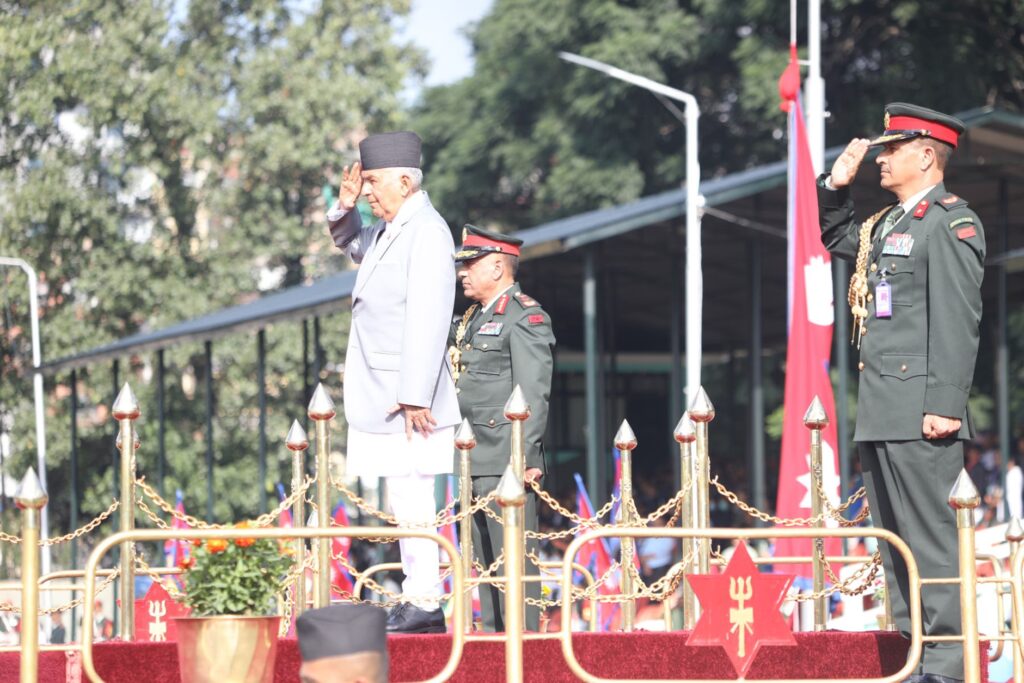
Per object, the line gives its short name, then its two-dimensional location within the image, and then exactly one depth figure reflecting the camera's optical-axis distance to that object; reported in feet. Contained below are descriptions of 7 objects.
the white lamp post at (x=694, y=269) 95.81
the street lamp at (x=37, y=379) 168.33
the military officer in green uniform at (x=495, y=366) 50.39
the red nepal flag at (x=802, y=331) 81.41
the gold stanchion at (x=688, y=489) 47.91
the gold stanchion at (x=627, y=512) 49.19
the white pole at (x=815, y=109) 98.94
